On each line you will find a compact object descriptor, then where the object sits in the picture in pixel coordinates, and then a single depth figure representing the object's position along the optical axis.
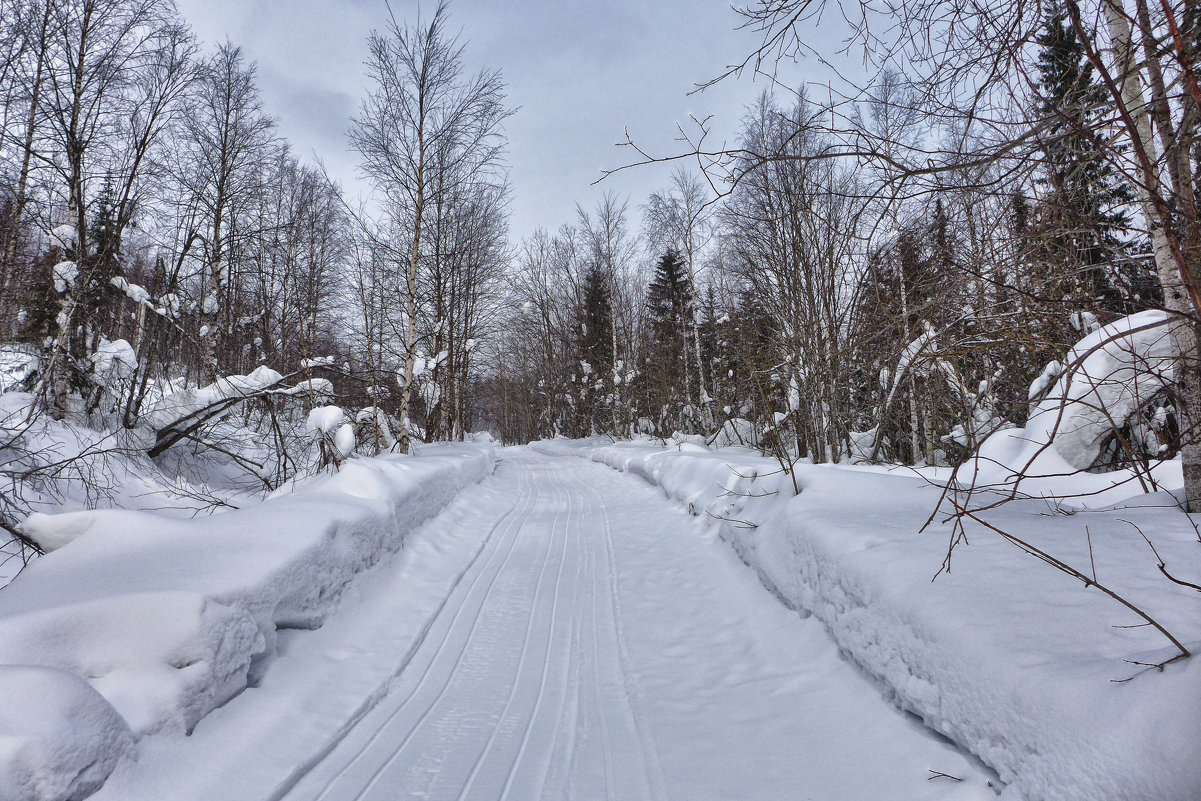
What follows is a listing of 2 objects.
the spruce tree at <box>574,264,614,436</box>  26.58
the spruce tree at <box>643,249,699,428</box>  17.88
